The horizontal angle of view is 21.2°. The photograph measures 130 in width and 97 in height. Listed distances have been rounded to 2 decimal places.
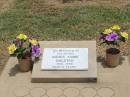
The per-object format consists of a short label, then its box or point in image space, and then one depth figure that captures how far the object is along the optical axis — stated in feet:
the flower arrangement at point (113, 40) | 15.40
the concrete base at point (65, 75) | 14.65
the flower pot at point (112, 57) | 15.39
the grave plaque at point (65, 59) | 14.93
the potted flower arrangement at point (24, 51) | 15.33
